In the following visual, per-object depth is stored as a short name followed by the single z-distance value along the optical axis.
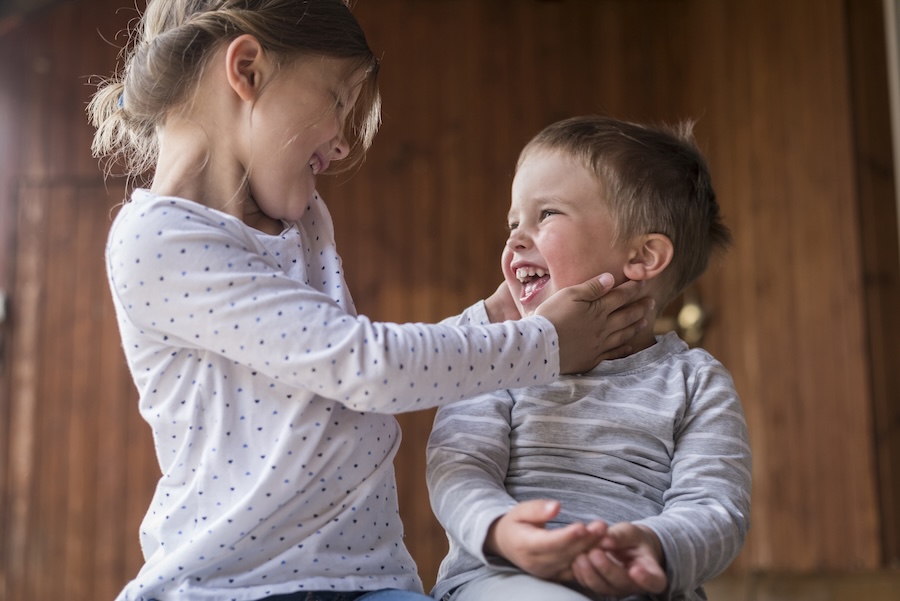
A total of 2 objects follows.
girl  0.99
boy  0.95
